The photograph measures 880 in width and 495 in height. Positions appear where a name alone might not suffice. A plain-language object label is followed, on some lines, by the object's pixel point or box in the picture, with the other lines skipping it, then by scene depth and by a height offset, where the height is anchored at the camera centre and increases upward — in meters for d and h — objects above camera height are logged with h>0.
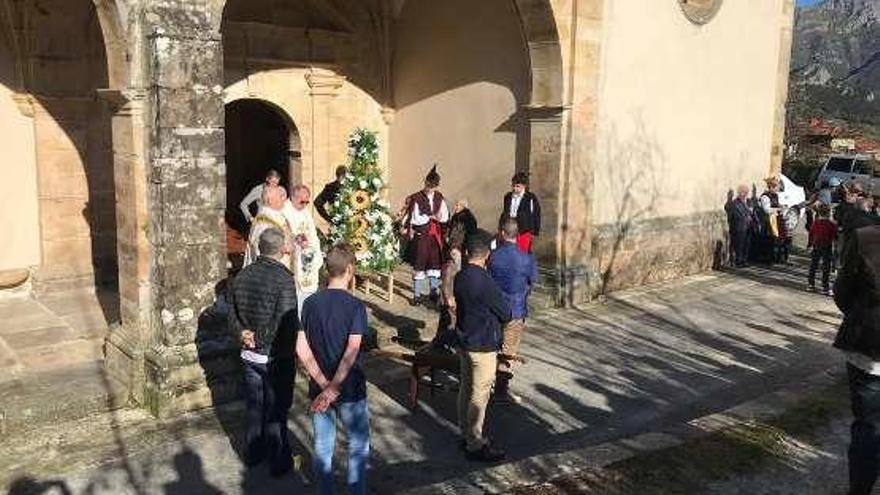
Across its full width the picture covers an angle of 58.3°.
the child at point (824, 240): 11.34 -1.17
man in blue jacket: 6.32 -0.99
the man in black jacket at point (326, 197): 9.89 -0.60
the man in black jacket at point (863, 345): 4.34 -1.03
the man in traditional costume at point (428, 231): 9.36 -0.95
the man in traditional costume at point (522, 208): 9.07 -0.63
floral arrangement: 9.44 -0.76
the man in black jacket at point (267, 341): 5.00 -1.23
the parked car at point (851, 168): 25.09 -0.30
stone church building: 6.27 +0.31
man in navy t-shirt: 4.32 -1.18
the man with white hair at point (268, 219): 6.19 -0.56
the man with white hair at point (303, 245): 6.85 -0.84
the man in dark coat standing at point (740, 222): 12.78 -1.05
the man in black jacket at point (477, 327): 5.30 -1.17
